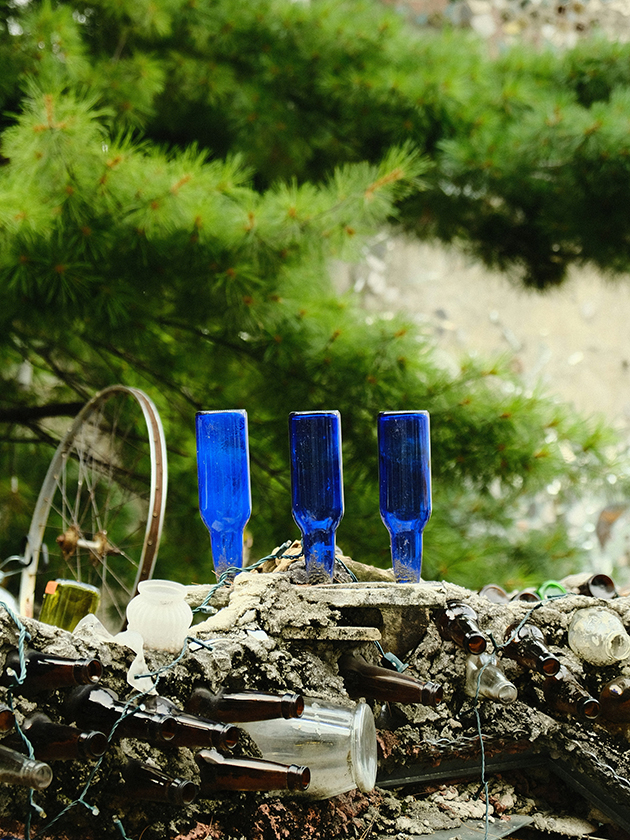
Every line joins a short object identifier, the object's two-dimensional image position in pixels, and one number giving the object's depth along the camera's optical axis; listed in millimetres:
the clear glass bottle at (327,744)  5168
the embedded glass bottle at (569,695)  5308
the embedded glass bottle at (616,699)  5311
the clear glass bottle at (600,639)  5341
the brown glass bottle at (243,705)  5119
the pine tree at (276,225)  6096
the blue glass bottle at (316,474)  5308
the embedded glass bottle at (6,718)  5024
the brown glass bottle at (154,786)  5068
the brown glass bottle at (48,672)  5057
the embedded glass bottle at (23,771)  4999
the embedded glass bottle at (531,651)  5285
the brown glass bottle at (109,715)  5072
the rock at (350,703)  5116
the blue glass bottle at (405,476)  5339
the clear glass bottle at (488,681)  5284
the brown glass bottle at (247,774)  5076
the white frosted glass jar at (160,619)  5170
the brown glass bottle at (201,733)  5072
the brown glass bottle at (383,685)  5224
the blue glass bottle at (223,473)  5397
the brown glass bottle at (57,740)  5038
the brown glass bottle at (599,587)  5498
